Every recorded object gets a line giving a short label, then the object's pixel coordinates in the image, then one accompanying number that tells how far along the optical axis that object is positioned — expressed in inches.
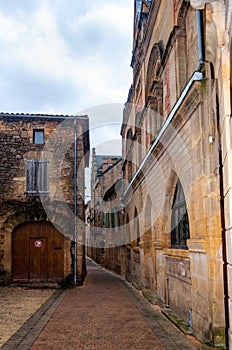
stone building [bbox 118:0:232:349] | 214.2
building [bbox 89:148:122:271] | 1069.8
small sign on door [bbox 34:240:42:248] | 687.7
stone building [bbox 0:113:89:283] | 681.6
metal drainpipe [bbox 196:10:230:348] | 255.5
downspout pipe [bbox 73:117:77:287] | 674.2
